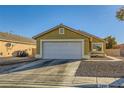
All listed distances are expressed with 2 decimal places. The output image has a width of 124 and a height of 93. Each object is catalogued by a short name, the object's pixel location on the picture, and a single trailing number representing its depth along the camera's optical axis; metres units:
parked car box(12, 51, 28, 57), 12.07
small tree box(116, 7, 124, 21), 5.73
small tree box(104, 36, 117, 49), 15.69
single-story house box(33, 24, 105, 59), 9.21
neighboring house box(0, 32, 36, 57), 11.39
